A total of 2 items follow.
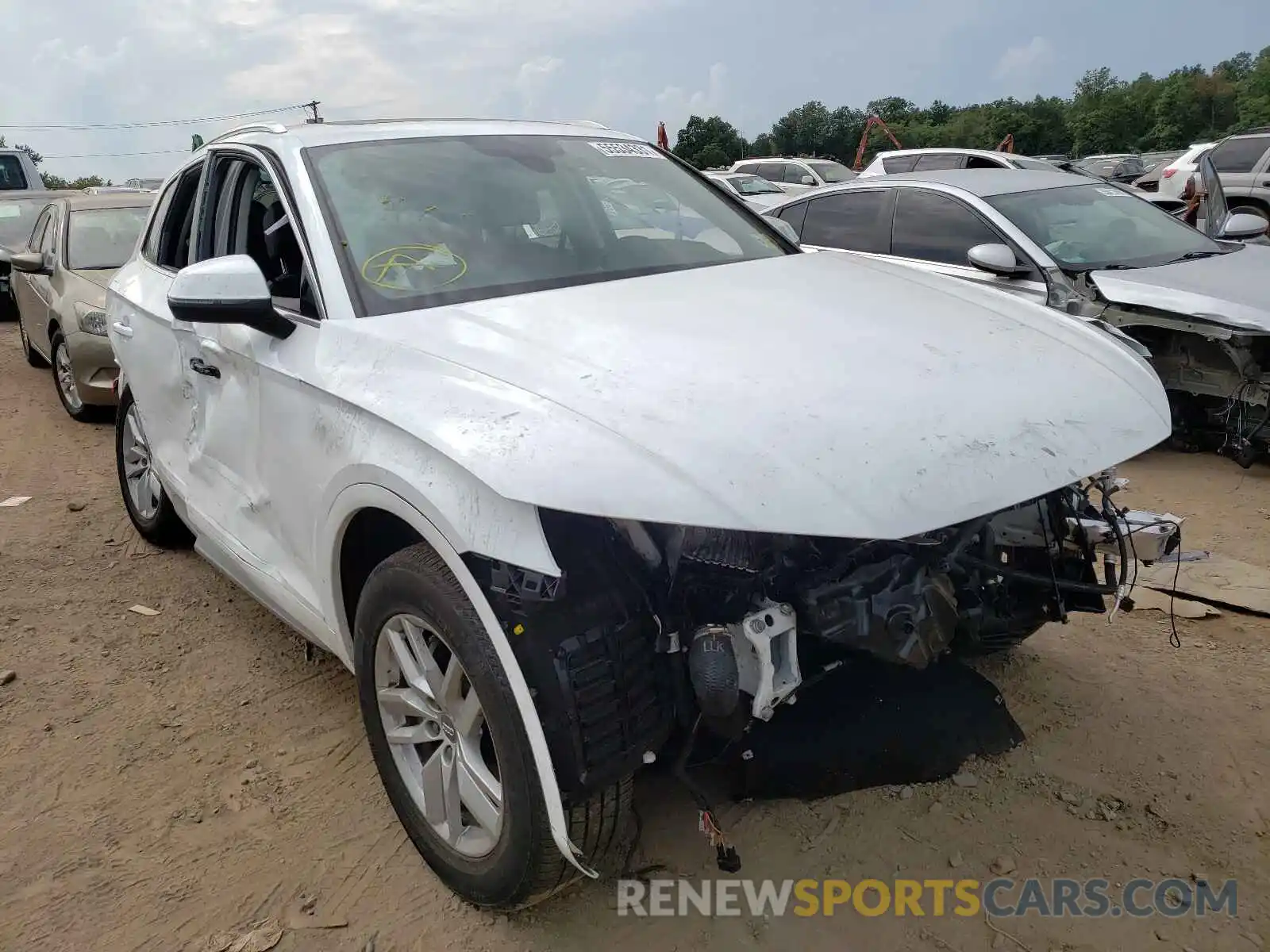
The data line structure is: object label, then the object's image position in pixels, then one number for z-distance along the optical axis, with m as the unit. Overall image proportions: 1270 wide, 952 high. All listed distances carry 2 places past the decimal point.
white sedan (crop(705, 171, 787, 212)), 17.36
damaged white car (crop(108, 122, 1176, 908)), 1.94
